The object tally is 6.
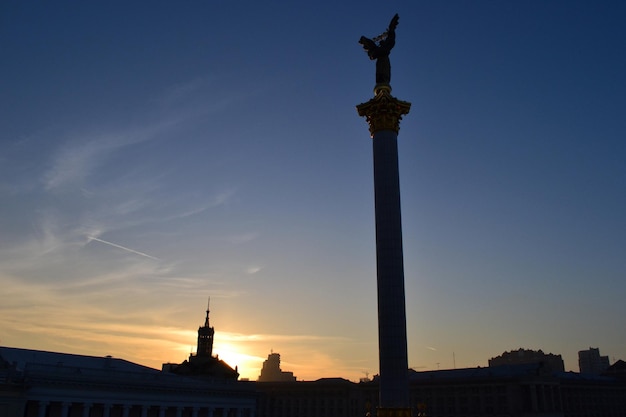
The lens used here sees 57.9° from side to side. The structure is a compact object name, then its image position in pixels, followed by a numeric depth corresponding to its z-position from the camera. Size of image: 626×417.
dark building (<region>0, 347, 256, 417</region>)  82.45
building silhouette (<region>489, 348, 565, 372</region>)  144.06
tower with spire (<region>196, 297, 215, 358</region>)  159.38
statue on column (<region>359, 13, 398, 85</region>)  63.19
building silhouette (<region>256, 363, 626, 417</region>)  138.12
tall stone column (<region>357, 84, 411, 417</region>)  51.44
